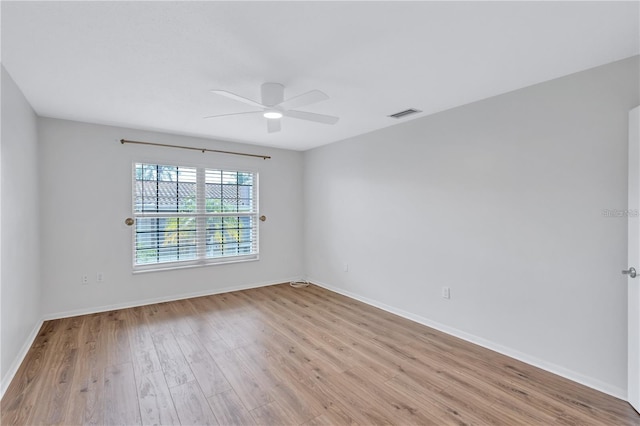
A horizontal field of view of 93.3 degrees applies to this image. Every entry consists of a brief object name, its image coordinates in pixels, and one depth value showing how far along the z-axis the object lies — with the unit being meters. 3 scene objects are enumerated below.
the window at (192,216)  4.24
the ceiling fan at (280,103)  2.28
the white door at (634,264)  2.02
